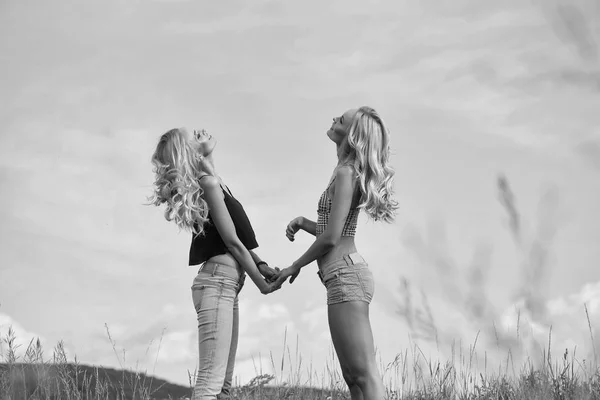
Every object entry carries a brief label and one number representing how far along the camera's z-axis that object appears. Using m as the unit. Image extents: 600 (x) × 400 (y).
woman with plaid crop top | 3.92
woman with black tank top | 4.45
